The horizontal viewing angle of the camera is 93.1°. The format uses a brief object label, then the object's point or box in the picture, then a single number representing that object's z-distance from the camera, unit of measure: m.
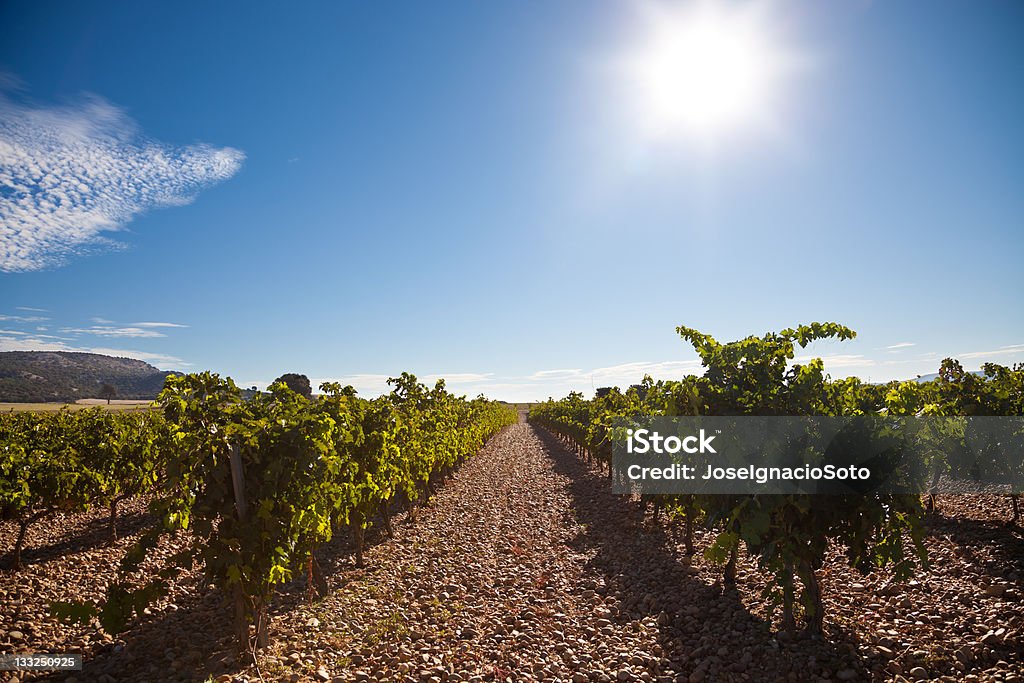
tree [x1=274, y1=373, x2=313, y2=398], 42.69
